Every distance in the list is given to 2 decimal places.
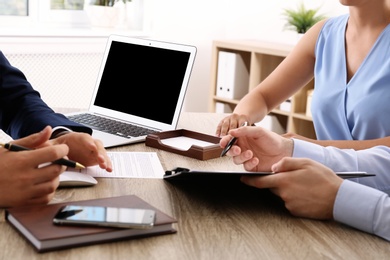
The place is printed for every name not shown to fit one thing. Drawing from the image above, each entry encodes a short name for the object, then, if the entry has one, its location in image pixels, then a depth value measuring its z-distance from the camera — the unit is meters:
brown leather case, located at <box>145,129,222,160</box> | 1.63
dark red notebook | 1.01
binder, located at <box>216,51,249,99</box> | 4.02
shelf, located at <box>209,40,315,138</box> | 3.68
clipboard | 1.21
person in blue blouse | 1.80
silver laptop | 1.94
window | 3.98
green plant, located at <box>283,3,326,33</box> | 3.73
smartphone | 1.05
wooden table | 1.03
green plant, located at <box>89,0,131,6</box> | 4.21
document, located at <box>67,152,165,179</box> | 1.46
